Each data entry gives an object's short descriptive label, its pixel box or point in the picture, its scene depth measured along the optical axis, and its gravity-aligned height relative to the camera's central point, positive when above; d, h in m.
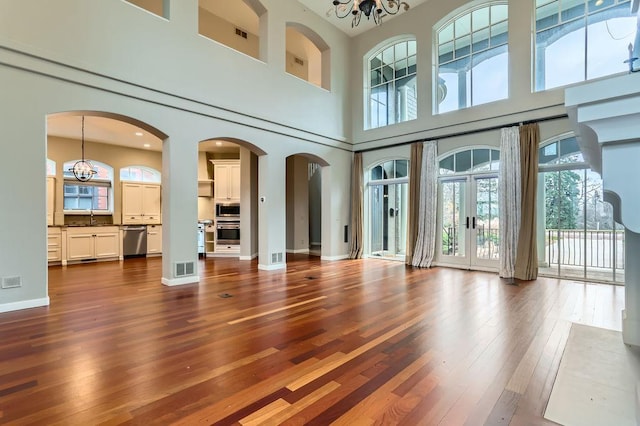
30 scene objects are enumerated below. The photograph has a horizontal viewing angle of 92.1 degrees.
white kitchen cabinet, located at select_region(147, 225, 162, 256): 9.11 -0.77
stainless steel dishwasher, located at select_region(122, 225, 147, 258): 8.63 -0.77
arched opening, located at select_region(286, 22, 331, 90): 7.99 +4.62
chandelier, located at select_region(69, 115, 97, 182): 7.91 +1.13
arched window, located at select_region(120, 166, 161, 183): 9.65 +1.28
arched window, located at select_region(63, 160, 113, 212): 8.69 +0.68
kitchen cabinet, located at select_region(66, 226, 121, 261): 7.71 -0.75
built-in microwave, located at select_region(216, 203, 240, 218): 9.07 +0.09
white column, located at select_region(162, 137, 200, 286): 5.21 +0.04
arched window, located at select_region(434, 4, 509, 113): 6.68 +3.49
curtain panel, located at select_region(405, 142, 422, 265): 7.43 +0.30
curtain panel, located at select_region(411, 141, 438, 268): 7.19 +0.07
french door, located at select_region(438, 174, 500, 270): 6.59 -0.23
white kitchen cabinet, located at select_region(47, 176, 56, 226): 8.23 +0.46
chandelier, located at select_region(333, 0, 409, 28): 4.68 +3.21
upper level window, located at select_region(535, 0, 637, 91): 5.48 +3.23
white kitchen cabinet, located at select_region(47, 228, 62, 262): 7.39 -0.74
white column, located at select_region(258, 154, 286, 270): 6.71 +0.02
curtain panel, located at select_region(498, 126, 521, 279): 6.04 +0.27
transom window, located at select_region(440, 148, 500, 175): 6.65 +1.13
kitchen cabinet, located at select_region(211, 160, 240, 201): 9.13 +0.98
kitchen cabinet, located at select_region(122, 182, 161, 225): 9.30 +0.33
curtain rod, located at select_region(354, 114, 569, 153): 5.86 +1.77
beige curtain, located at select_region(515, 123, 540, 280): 5.82 +0.12
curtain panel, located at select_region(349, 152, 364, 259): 8.63 +0.01
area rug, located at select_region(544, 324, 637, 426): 1.77 -1.18
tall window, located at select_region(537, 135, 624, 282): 5.47 -0.20
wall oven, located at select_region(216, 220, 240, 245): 8.98 -0.52
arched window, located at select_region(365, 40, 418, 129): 8.17 +3.52
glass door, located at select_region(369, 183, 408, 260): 8.17 -0.21
